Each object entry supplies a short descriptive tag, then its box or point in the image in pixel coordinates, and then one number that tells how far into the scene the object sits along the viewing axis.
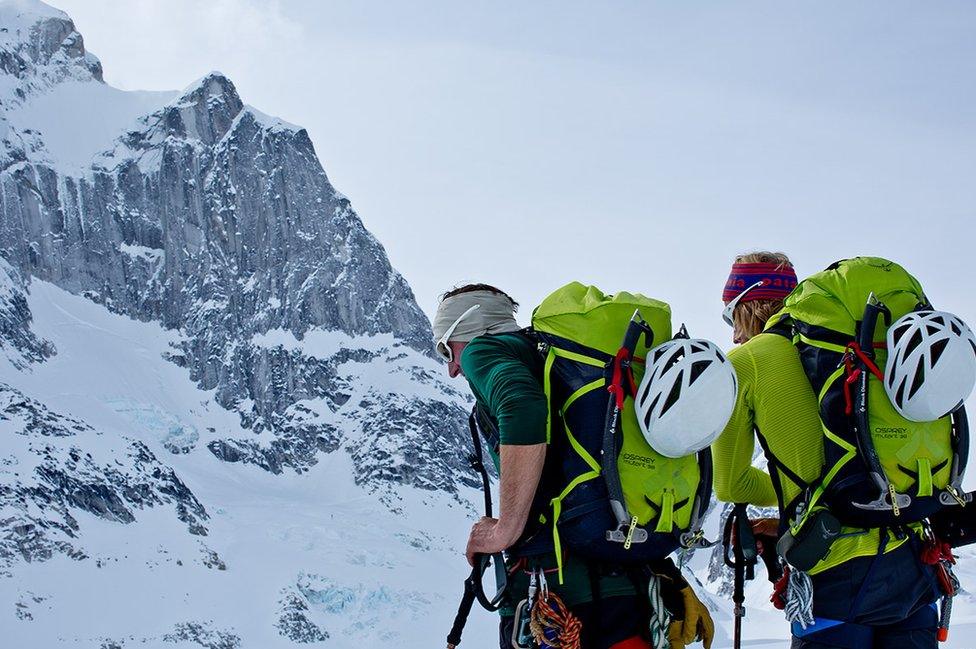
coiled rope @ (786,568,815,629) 4.06
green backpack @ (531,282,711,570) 3.80
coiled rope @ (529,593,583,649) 3.83
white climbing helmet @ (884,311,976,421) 3.78
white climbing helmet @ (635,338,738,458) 3.66
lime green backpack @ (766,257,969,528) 3.90
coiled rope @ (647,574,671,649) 3.93
